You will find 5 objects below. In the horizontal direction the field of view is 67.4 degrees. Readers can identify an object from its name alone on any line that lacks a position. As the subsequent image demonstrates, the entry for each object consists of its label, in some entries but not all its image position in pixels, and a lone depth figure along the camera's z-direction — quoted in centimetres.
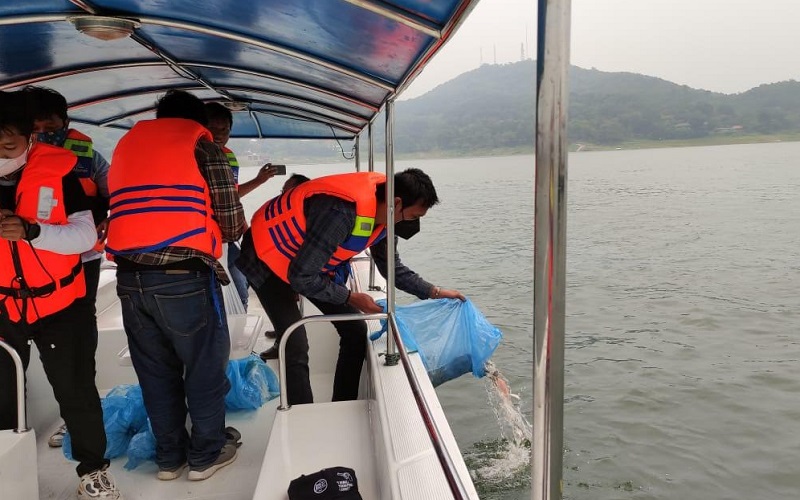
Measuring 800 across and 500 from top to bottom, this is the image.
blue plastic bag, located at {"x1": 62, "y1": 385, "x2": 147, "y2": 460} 274
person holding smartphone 308
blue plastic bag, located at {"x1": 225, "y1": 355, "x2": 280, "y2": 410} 314
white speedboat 184
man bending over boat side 246
